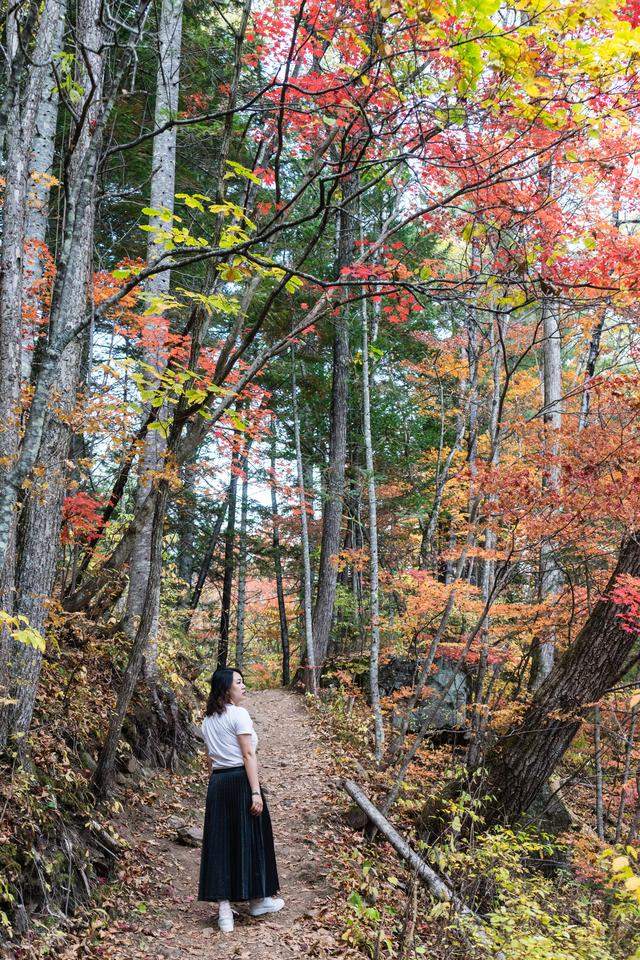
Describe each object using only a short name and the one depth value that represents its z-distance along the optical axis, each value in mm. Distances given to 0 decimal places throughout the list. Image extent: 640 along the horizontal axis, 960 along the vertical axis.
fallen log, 4602
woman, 4410
